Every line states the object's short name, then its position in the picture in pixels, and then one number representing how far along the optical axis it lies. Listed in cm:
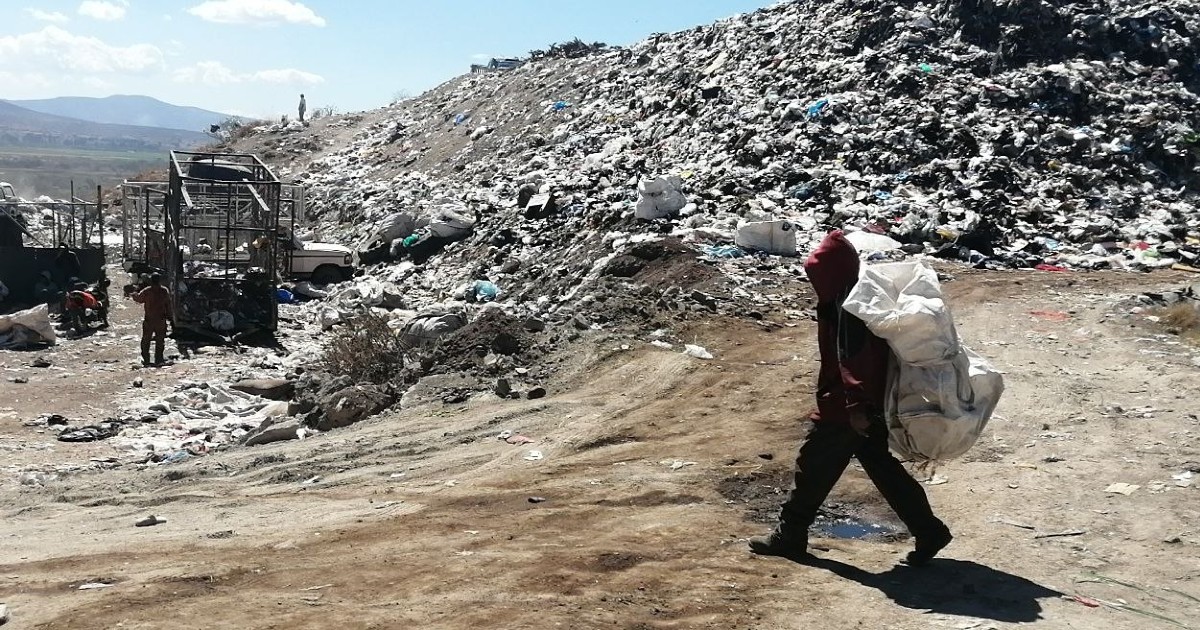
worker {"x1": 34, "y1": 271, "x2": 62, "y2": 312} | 1646
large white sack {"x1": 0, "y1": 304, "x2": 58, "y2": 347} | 1368
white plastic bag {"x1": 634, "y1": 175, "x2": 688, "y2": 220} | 1450
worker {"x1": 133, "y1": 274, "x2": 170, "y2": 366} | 1262
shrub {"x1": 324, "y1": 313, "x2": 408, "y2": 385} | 995
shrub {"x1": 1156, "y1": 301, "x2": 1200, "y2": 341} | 880
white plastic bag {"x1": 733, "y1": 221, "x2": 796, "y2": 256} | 1270
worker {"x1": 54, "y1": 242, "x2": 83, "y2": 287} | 1697
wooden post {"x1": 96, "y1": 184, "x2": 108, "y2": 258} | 1717
